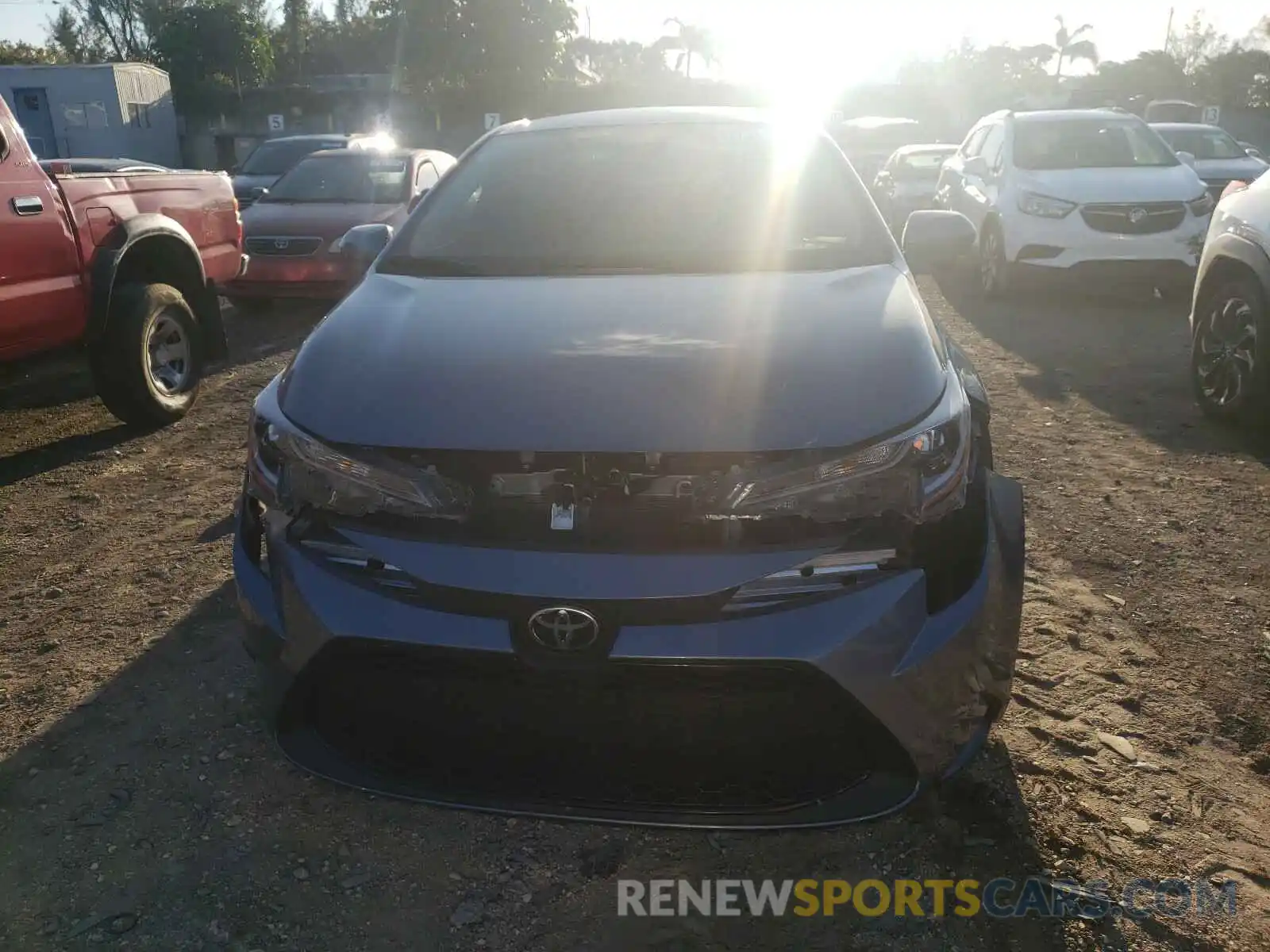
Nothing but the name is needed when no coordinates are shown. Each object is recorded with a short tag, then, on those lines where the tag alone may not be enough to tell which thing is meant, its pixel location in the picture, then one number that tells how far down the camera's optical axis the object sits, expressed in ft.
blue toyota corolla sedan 6.40
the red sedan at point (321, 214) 29.48
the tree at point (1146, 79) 159.22
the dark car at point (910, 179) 51.88
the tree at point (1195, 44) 220.64
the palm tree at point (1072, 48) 216.33
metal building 109.09
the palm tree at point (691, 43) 238.48
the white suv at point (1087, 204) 29.30
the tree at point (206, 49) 149.79
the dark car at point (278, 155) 45.11
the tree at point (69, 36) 226.17
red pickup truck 16.15
